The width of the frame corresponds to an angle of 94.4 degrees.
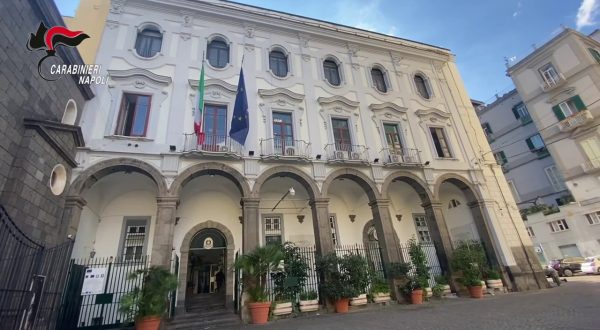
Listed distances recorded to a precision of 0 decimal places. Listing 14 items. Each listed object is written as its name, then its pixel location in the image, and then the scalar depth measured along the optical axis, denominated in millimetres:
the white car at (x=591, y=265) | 15680
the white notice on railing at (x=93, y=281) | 7500
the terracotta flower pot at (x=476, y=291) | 10188
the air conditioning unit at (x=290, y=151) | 10984
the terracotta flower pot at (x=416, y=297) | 9570
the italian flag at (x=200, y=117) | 9508
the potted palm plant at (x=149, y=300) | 6812
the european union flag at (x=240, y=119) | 9516
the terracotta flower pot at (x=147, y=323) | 6812
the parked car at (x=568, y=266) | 16859
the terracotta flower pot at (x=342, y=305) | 8711
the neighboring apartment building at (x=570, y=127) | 17656
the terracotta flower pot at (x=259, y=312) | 7824
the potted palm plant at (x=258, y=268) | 8109
